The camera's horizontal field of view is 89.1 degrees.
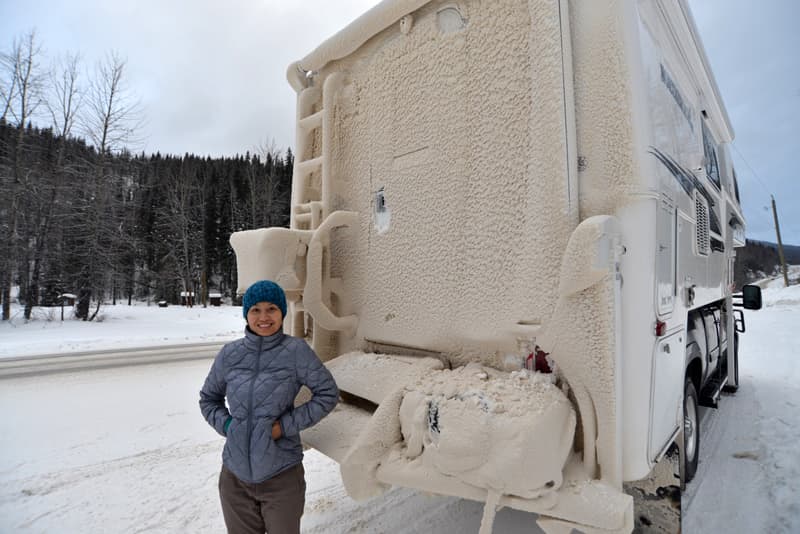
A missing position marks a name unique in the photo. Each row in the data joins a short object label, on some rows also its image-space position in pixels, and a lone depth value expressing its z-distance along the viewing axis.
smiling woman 1.83
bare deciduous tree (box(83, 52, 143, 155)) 16.47
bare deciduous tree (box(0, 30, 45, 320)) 14.74
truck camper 1.61
